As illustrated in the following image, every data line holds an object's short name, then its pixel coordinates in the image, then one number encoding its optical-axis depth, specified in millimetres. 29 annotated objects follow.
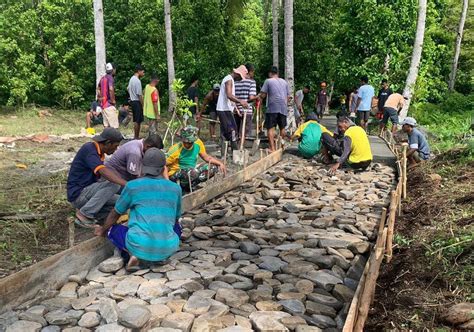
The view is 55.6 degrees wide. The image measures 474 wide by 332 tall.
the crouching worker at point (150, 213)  3721
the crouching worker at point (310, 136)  9031
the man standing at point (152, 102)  9258
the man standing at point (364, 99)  12234
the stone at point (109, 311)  3068
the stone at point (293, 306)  3252
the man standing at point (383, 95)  13281
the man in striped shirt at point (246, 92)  9094
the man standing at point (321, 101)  16750
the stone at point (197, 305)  3238
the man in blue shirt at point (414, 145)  7920
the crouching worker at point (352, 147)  7879
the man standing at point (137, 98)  9273
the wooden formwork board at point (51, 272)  3193
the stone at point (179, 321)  3000
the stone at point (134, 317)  2947
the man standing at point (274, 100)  9109
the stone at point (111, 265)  3898
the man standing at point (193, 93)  11922
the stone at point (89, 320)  3059
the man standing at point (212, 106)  10320
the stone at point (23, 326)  2951
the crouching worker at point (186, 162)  6295
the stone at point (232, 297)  3371
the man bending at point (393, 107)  11984
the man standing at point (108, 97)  9289
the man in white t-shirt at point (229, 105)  8133
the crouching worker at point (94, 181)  4586
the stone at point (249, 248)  4446
